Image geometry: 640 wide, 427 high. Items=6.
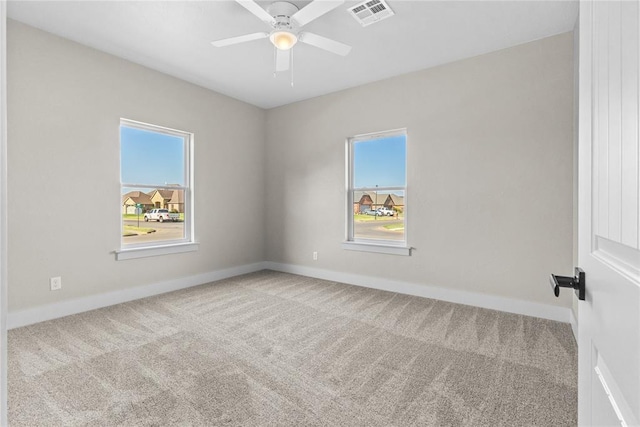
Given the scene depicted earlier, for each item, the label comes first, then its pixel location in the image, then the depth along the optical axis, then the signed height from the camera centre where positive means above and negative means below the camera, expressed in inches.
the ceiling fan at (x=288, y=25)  88.8 +58.2
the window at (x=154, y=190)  143.3 +10.3
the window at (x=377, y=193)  159.2 +9.6
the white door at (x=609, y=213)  18.1 -0.2
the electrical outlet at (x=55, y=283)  117.3 -28.4
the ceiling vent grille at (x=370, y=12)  98.3 +66.7
